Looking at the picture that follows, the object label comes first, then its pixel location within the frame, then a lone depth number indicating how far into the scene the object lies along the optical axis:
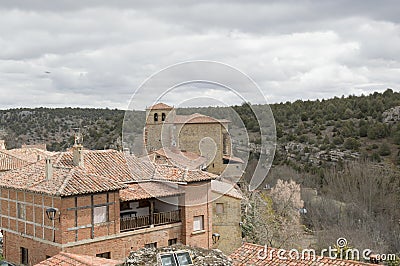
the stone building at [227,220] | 27.36
